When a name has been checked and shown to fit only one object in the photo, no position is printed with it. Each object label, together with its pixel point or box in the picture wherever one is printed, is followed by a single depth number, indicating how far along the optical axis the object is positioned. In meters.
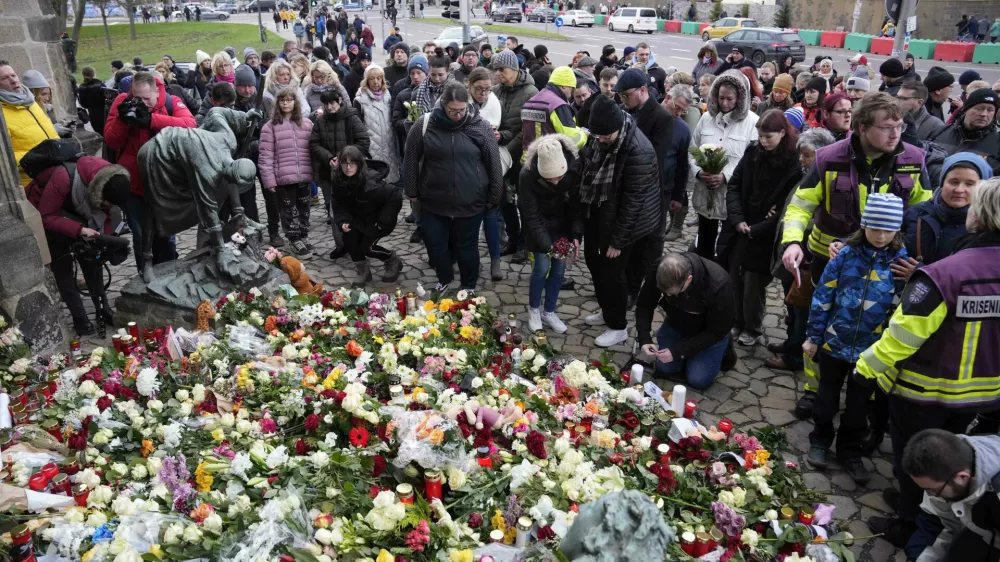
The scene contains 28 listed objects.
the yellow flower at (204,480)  3.20
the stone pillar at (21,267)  5.00
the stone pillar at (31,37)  6.09
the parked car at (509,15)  46.81
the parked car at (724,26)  30.81
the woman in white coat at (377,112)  7.63
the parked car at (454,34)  24.92
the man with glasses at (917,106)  6.23
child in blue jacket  3.68
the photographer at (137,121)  5.74
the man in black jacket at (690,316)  4.46
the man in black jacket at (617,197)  4.96
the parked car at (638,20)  39.00
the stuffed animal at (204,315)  5.11
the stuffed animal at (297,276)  5.96
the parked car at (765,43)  24.48
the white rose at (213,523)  2.81
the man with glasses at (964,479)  2.70
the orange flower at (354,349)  4.43
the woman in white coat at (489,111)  6.64
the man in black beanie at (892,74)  7.63
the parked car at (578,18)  43.91
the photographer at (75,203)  5.36
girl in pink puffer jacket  7.11
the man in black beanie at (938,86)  7.15
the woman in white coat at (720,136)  6.05
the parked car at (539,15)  46.29
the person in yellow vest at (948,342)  3.05
